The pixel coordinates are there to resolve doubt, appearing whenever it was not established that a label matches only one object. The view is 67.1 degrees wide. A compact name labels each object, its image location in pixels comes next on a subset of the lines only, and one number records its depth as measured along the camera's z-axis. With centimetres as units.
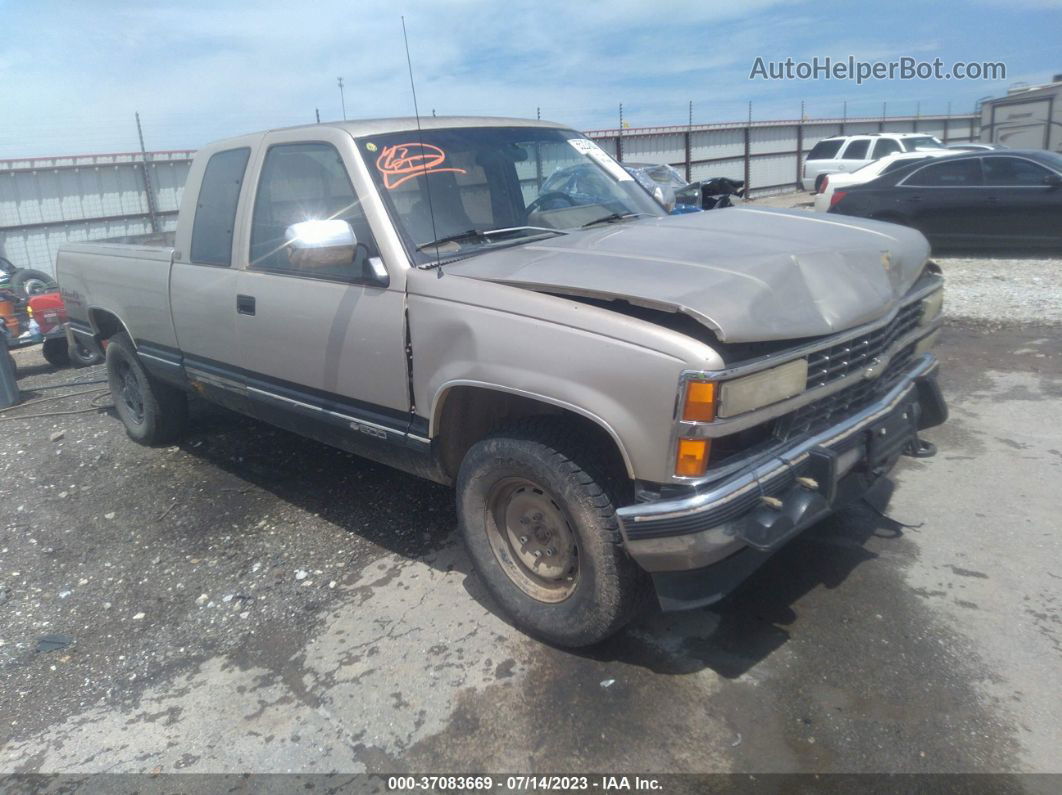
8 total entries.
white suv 2064
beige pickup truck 258
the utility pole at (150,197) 1345
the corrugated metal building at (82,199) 1262
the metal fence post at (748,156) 2369
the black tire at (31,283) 1101
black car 1023
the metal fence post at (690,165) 2185
